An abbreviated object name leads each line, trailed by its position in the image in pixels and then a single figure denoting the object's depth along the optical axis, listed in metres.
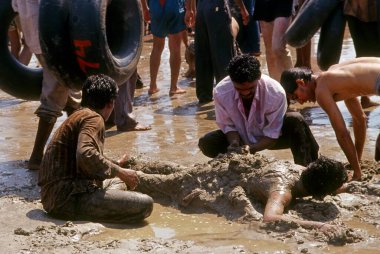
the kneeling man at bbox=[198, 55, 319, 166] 9.85
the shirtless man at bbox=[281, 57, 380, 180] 9.60
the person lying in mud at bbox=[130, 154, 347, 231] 8.59
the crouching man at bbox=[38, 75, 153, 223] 8.58
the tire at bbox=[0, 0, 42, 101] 11.50
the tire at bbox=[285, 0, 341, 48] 12.46
